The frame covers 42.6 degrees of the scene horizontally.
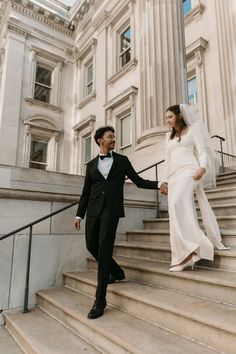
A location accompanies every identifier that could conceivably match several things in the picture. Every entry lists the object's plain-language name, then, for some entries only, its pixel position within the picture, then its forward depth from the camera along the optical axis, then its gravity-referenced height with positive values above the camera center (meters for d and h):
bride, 3.38 +0.59
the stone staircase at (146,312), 2.39 -0.75
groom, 3.10 +0.36
